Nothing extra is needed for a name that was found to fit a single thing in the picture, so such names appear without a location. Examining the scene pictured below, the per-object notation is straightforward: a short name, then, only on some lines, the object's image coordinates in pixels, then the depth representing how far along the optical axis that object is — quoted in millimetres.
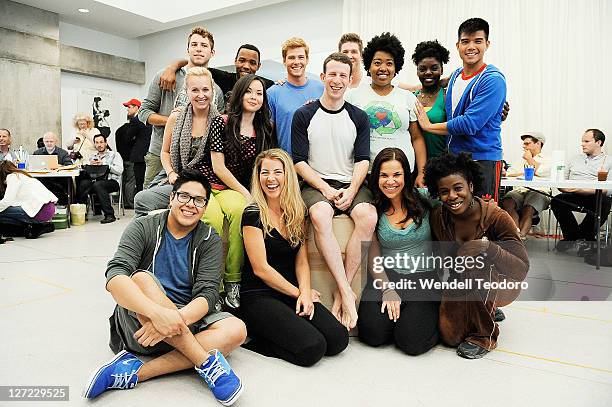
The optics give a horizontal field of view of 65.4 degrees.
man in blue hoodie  2820
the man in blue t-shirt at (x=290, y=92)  3094
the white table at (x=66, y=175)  6277
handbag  7125
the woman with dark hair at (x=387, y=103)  2922
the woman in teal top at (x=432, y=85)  3154
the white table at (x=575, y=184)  4152
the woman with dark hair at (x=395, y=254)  2504
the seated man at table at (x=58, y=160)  6845
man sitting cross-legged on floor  1928
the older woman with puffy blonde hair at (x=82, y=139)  7888
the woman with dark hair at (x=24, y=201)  5449
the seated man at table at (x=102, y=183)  7148
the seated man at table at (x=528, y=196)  5574
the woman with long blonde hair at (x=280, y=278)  2289
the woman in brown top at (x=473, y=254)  2373
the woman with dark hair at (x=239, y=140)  2812
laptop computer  6605
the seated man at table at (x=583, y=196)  5184
